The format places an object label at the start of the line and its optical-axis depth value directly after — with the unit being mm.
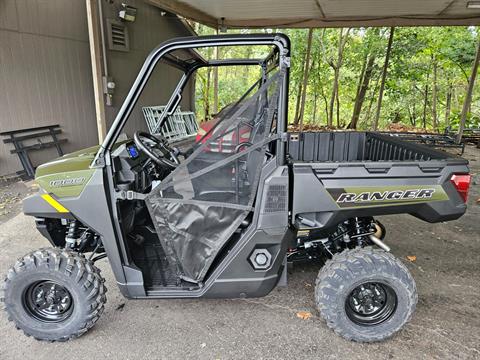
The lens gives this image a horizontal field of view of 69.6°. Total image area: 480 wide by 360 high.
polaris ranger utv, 1849
